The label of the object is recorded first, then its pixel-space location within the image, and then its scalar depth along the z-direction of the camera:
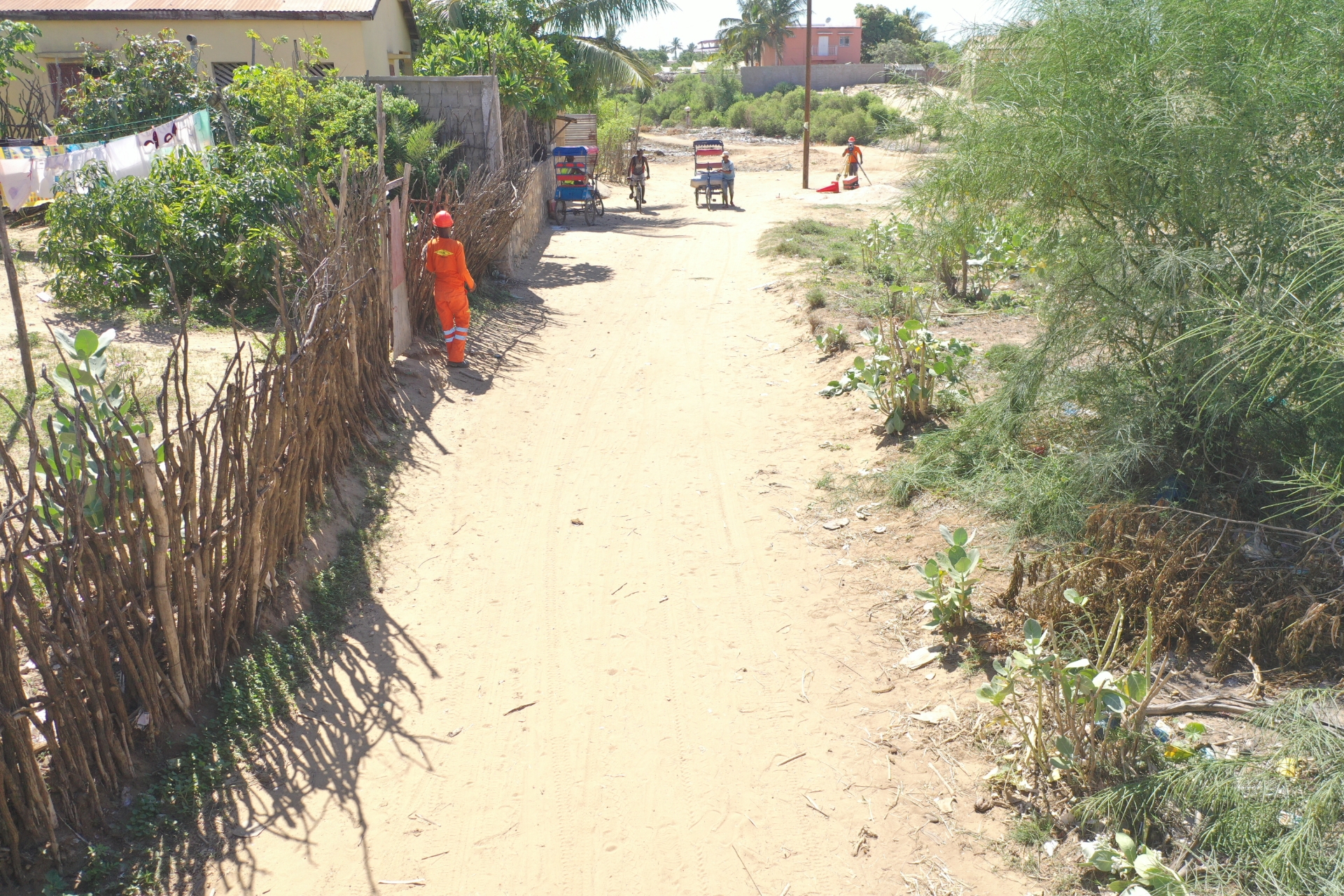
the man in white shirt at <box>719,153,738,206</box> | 21.86
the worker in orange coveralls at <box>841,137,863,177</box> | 22.52
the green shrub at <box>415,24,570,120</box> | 15.41
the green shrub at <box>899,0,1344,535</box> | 4.43
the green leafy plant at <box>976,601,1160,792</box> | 3.48
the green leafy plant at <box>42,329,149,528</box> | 3.31
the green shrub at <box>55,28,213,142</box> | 12.02
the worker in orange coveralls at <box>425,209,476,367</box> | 8.77
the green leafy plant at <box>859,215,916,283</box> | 12.00
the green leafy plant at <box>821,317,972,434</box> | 6.93
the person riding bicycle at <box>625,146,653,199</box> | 21.16
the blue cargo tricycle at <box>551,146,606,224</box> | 18.41
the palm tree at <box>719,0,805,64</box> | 55.53
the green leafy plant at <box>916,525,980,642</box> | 4.60
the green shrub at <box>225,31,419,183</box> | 10.95
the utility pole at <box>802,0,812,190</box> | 23.79
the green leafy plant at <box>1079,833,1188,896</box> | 3.02
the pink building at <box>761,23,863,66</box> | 59.41
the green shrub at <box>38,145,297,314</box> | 8.73
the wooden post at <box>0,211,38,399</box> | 5.73
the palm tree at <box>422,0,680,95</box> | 19.14
